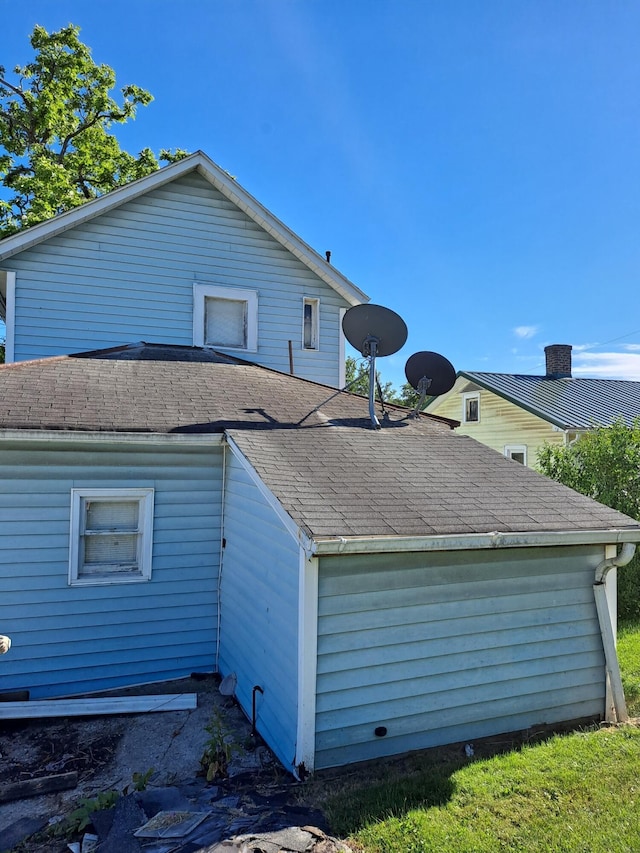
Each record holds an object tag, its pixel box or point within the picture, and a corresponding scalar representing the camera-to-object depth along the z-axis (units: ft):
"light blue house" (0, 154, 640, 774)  13.37
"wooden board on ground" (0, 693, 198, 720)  15.81
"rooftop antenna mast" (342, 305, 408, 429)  24.91
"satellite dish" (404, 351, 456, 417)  27.61
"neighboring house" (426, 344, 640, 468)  53.78
